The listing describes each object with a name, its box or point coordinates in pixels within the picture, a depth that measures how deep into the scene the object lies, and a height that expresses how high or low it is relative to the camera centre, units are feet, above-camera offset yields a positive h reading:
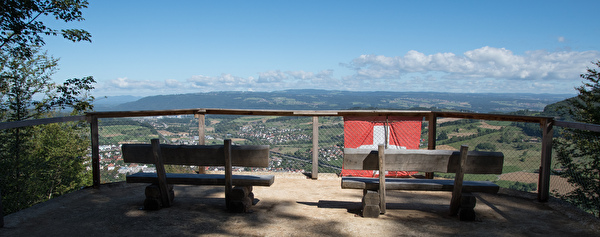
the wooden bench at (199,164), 13.51 -2.40
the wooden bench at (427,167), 12.82 -2.27
